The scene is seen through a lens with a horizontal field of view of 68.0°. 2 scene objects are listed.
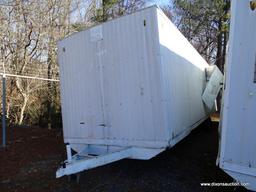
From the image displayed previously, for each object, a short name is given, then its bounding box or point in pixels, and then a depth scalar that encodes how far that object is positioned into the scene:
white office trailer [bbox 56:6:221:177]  2.63
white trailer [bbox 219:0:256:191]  1.98
